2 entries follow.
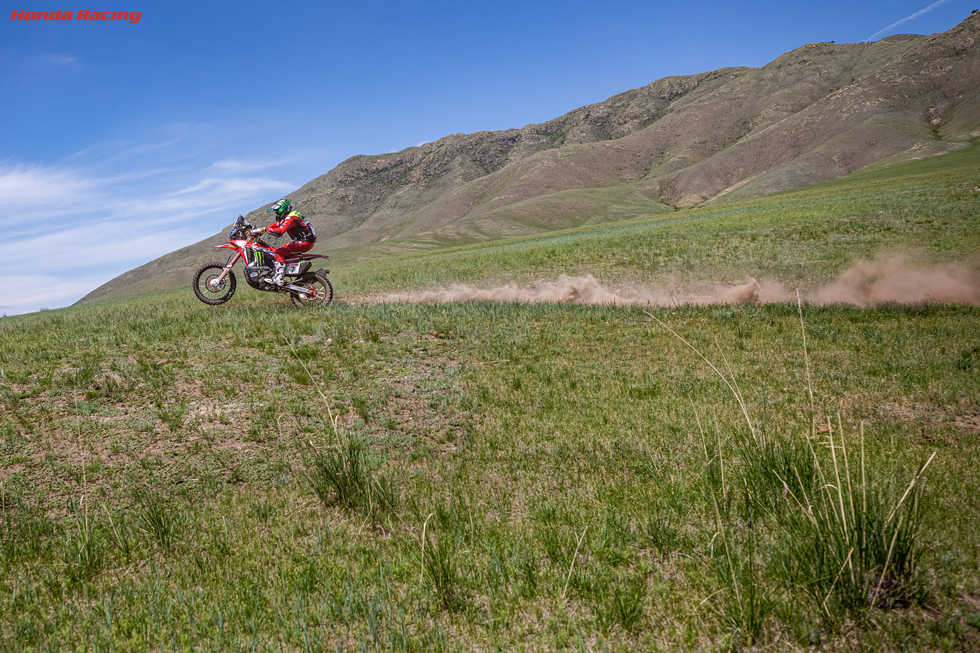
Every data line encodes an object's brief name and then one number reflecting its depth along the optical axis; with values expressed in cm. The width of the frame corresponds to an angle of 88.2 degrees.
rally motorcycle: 1514
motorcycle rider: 1498
